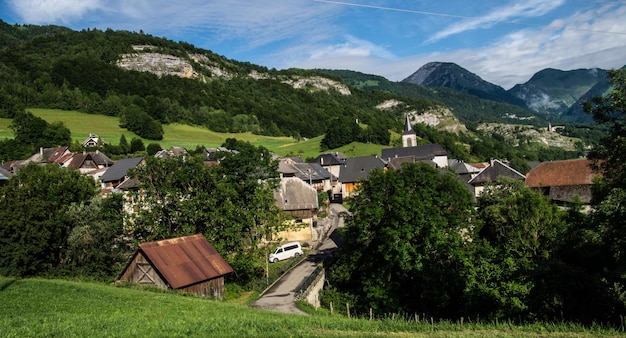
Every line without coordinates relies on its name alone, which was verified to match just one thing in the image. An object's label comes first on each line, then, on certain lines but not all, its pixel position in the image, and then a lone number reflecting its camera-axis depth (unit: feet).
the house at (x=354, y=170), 240.32
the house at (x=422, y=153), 300.61
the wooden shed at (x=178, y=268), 76.74
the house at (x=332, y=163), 279.90
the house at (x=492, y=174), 163.02
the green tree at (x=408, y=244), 86.53
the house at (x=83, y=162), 221.05
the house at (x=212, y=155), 243.87
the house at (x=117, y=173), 182.17
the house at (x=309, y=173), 193.82
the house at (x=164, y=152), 229.62
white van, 119.24
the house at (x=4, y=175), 163.54
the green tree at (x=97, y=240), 95.66
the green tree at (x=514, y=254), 74.69
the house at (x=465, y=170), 239.71
